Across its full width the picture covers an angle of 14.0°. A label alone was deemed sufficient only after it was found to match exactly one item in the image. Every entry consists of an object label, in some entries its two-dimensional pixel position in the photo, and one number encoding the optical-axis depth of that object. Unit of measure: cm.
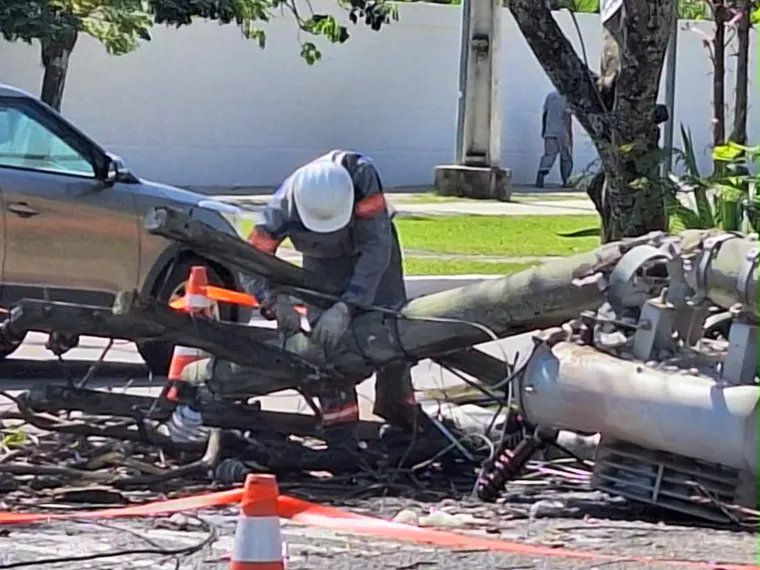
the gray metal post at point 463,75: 4551
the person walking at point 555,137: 5388
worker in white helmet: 1372
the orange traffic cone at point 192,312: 1433
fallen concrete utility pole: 1158
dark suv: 1922
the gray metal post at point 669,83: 3149
